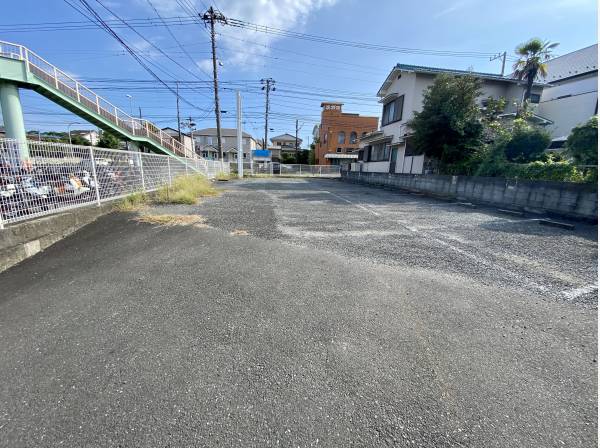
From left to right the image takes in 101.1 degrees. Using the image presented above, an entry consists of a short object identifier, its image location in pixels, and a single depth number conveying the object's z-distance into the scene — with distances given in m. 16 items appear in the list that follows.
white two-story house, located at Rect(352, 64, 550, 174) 13.62
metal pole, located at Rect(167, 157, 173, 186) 9.16
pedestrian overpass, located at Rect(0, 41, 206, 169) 9.35
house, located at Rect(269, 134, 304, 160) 50.00
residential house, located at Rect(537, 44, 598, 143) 12.99
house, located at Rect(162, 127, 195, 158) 17.61
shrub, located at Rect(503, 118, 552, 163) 7.98
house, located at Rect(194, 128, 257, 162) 44.44
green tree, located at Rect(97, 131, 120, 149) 33.06
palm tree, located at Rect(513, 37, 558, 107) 11.77
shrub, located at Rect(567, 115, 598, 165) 5.88
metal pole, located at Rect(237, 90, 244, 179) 18.69
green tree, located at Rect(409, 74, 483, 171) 9.56
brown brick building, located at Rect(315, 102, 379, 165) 34.53
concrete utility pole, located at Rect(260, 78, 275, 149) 28.31
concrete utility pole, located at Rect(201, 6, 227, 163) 16.09
